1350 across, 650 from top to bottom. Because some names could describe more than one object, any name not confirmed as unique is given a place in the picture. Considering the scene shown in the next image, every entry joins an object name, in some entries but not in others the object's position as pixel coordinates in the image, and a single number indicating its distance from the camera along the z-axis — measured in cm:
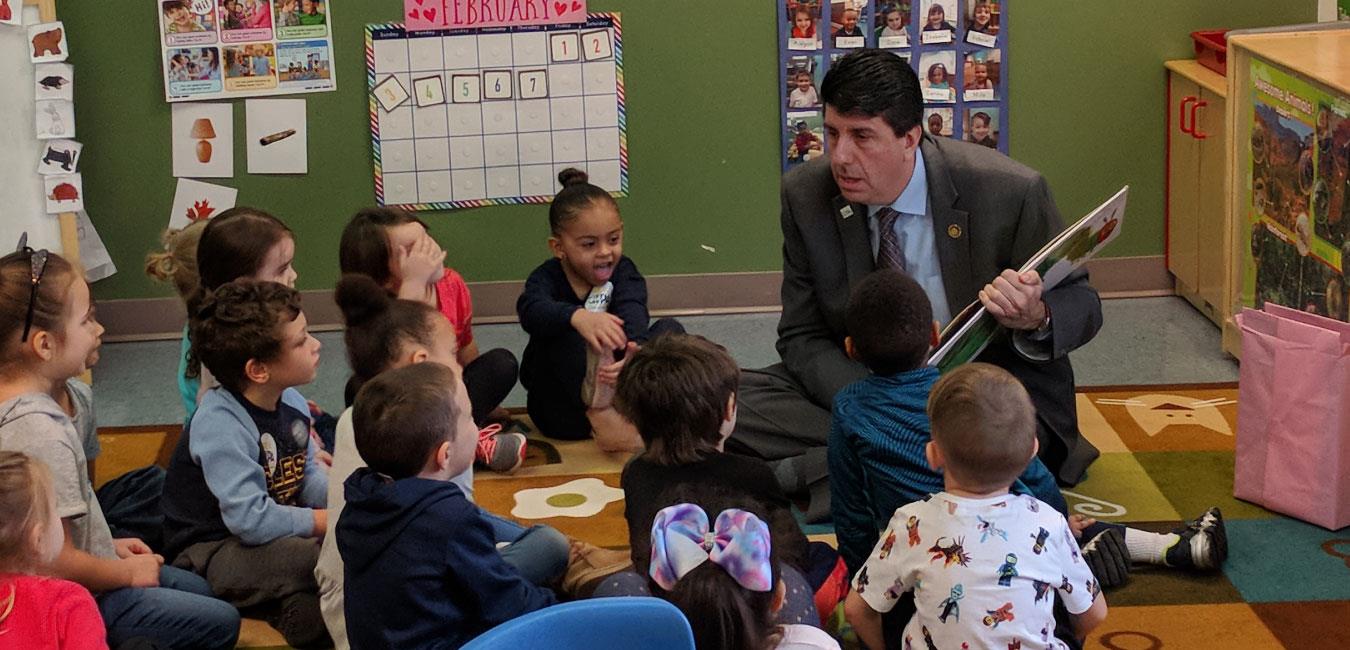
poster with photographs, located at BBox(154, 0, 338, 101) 437
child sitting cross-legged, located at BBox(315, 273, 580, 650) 260
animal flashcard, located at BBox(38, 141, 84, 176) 416
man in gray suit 301
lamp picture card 444
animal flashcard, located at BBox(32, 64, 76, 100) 412
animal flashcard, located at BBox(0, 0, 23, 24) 401
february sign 436
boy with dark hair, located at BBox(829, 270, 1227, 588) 247
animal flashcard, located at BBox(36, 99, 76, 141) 413
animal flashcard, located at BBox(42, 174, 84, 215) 415
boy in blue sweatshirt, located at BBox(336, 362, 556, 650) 213
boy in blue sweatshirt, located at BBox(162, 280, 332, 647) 268
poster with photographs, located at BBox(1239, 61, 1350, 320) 331
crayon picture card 444
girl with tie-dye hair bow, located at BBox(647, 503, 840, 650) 197
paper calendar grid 440
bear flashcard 410
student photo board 437
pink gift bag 288
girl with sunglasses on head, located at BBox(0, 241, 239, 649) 242
